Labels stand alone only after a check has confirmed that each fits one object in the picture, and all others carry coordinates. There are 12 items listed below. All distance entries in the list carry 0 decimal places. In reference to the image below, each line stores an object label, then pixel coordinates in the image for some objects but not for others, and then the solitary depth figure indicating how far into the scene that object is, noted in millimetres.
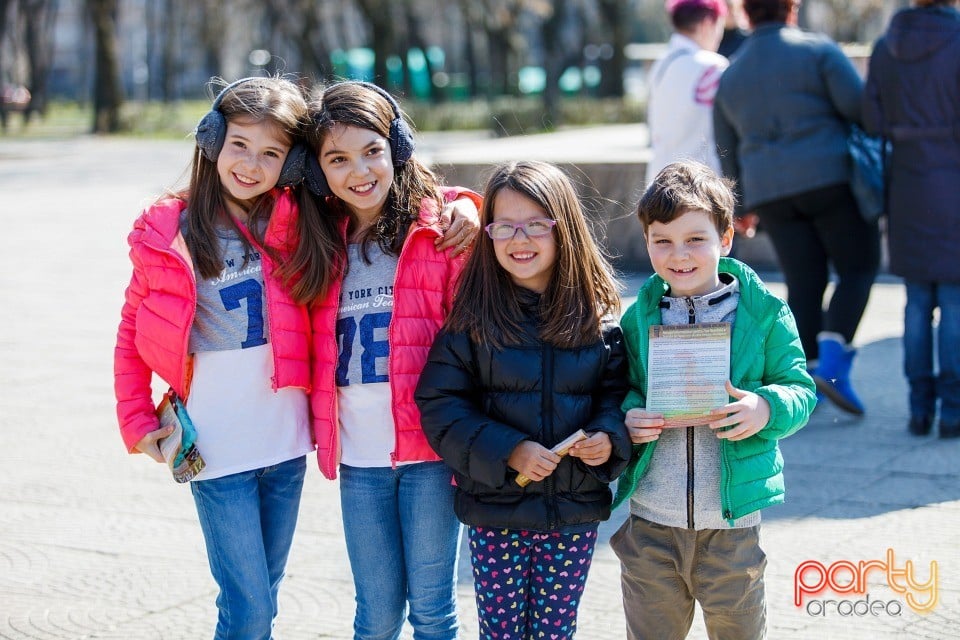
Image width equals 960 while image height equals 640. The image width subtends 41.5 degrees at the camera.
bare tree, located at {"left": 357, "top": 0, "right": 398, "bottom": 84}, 33031
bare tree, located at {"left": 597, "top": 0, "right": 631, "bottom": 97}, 36219
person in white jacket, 6219
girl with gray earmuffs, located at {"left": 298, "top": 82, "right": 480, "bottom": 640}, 3033
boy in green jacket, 2893
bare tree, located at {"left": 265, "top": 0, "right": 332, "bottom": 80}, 37938
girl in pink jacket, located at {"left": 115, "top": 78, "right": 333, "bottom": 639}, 3053
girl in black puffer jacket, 2852
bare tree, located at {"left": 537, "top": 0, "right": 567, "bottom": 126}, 32625
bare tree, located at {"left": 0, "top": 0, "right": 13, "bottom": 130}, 35322
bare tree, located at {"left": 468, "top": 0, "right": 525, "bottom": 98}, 36312
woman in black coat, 5406
